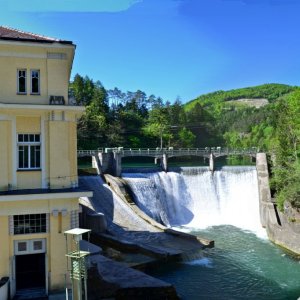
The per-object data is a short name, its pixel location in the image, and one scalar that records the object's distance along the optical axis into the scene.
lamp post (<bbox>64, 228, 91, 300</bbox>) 8.55
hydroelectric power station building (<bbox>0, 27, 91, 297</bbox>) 10.89
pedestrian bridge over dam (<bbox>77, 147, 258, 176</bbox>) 29.64
